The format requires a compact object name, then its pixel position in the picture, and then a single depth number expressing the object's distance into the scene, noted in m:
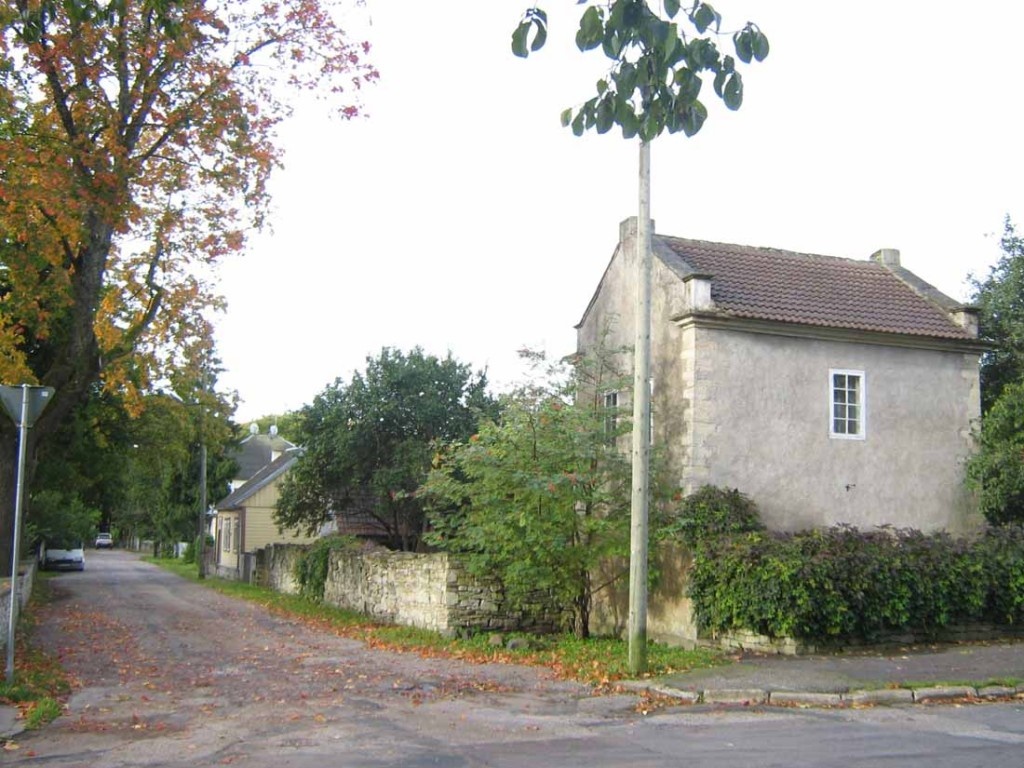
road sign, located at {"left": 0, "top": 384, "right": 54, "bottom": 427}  12.19
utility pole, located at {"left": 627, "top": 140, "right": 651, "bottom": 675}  13.13
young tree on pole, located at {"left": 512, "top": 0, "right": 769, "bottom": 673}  6.14
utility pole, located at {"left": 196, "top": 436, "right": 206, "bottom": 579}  41.69
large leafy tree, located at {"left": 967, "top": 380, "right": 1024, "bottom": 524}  18.91
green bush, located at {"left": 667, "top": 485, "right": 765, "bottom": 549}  16.66
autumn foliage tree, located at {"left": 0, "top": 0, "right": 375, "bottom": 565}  14.24
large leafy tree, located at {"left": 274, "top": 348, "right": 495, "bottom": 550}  29.45
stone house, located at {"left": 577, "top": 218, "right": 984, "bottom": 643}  17.94
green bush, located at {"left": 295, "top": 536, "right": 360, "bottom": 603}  27.38
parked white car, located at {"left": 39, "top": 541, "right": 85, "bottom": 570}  50.75
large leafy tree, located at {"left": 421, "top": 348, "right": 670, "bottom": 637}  16.64
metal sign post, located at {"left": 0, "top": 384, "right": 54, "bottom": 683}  12.07
